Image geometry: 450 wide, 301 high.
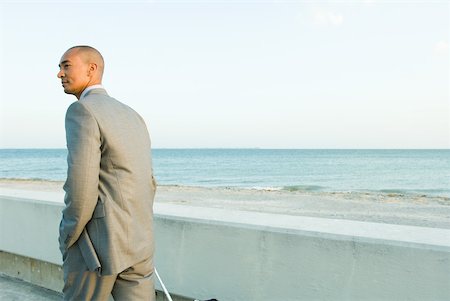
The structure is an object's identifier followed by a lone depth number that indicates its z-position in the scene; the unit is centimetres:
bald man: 187
